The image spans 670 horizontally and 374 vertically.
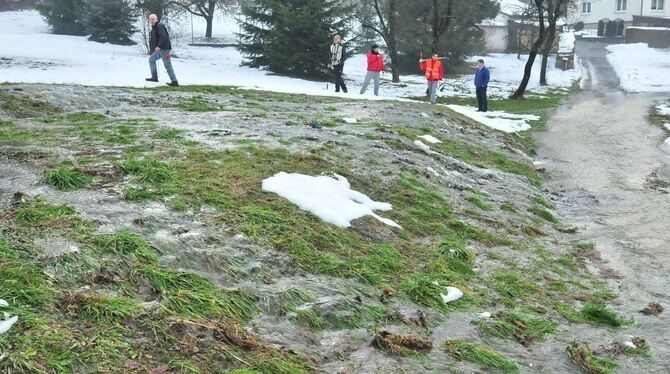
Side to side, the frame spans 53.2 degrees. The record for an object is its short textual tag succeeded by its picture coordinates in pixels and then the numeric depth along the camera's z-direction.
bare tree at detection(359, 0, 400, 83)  32.75
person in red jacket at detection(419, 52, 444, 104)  21.92
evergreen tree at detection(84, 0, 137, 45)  36.22
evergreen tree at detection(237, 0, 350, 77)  27.70
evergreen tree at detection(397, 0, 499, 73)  37.97
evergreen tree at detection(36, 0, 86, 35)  39.91
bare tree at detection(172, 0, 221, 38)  46.12
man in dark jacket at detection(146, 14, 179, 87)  16.67
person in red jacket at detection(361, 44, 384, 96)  20.97
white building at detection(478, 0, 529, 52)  61.03
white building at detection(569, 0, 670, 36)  76.25
